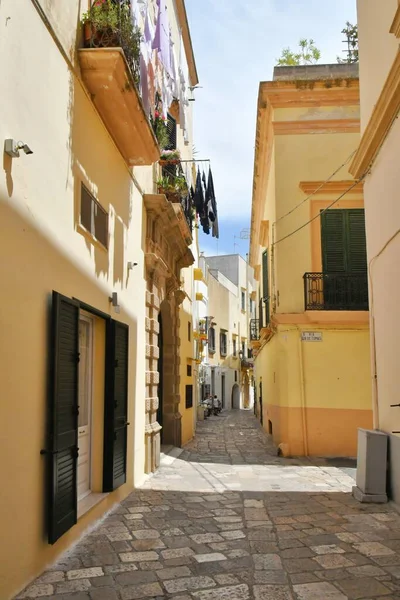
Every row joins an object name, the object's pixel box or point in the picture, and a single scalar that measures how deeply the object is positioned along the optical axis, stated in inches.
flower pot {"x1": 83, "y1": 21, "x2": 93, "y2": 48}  225.0
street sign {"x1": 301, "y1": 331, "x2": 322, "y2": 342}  459.2
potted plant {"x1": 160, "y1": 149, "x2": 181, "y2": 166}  420.2
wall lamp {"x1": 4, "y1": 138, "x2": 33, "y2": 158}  150.8
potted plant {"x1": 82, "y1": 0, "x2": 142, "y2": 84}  225.1
